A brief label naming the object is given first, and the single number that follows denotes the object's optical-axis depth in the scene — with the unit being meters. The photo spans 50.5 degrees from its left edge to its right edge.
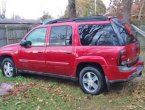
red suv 3.58
